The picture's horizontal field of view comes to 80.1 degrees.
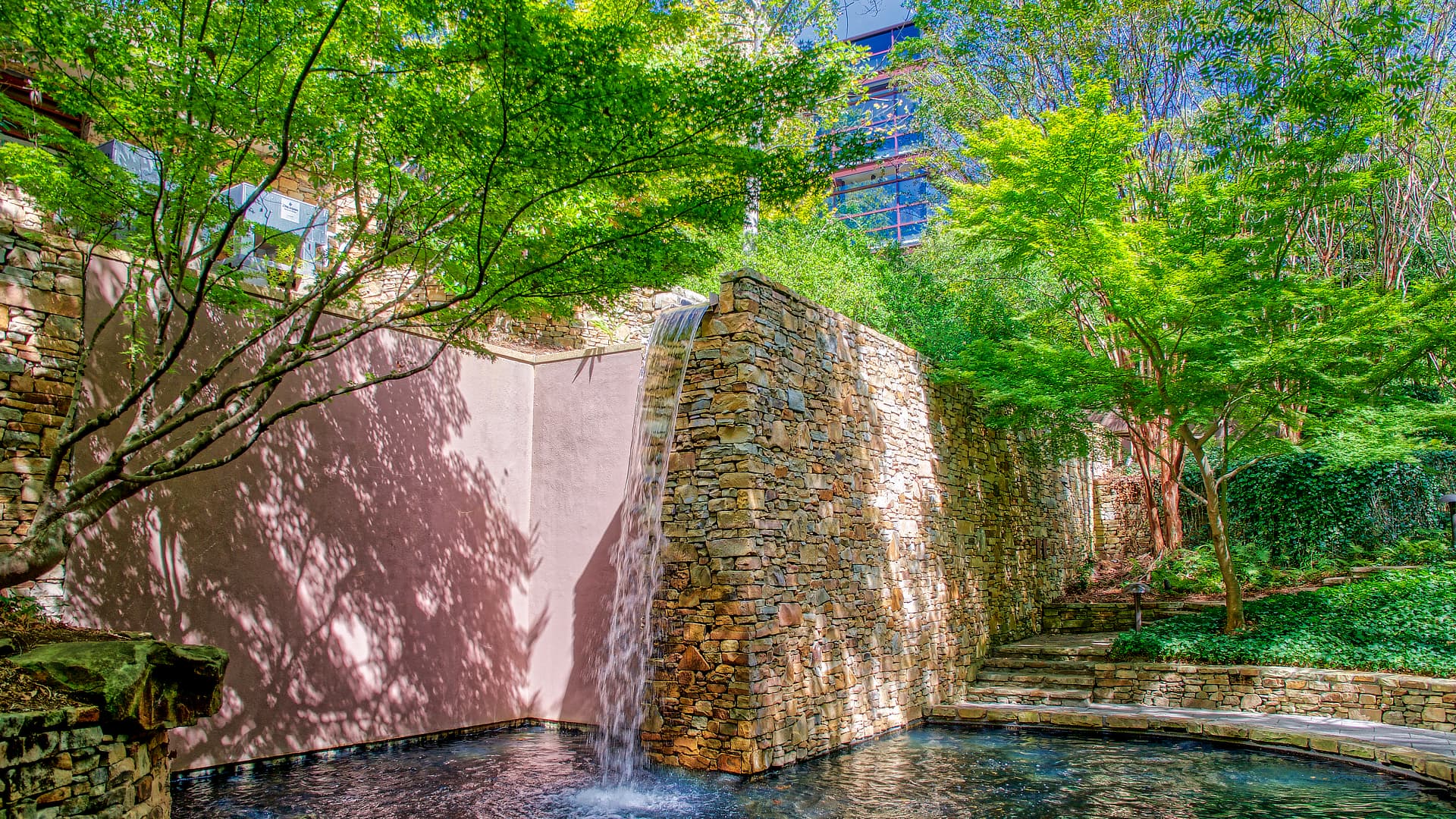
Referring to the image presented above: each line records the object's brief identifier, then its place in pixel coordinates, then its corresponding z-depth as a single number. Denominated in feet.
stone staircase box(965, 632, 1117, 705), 29.40
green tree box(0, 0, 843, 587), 15.06
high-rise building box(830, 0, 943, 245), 53.98
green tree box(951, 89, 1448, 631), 27.14
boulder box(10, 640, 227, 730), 11.76
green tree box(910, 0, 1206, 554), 38.27
